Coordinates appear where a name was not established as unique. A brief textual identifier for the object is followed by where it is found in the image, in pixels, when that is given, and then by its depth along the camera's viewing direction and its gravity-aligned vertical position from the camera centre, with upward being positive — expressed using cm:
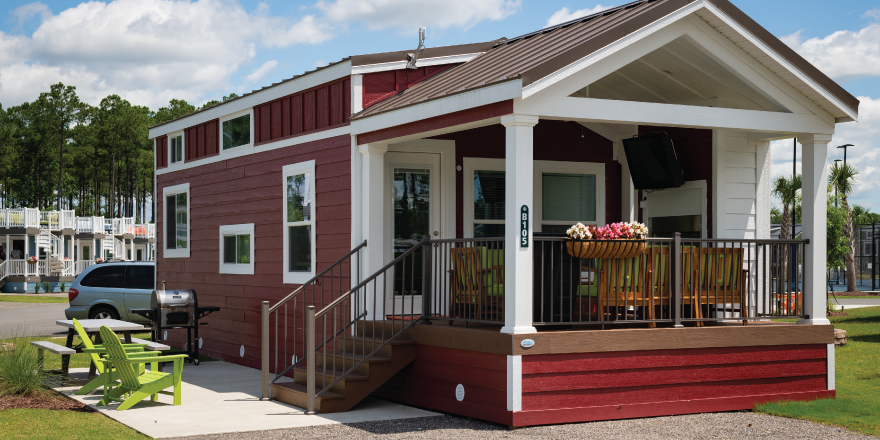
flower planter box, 764 -17
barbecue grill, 1240 -122
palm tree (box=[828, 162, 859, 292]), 3762 +156
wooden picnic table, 985 -116
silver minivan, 1639 -120
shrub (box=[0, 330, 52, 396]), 880 -153
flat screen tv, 1009 +84
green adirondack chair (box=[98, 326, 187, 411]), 828 -150
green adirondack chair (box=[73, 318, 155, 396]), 882 -130
